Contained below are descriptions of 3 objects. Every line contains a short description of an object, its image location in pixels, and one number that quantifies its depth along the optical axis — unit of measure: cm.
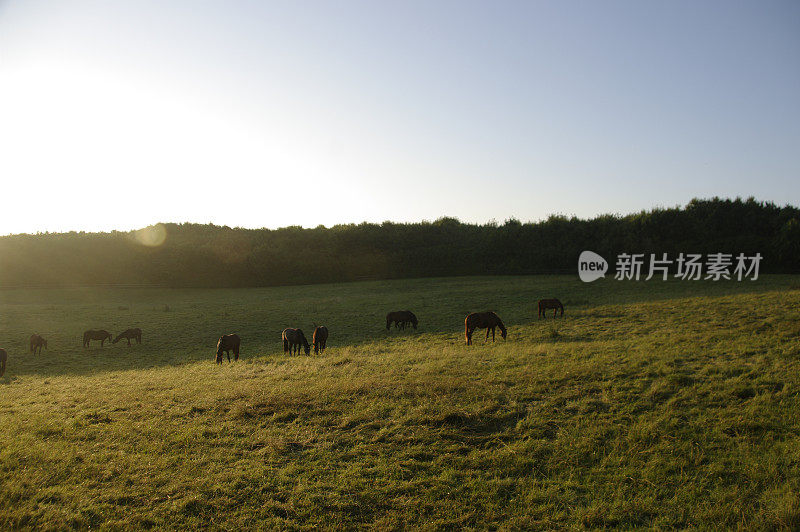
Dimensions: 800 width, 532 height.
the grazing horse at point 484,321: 2209
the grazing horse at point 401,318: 2894
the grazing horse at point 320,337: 2228
